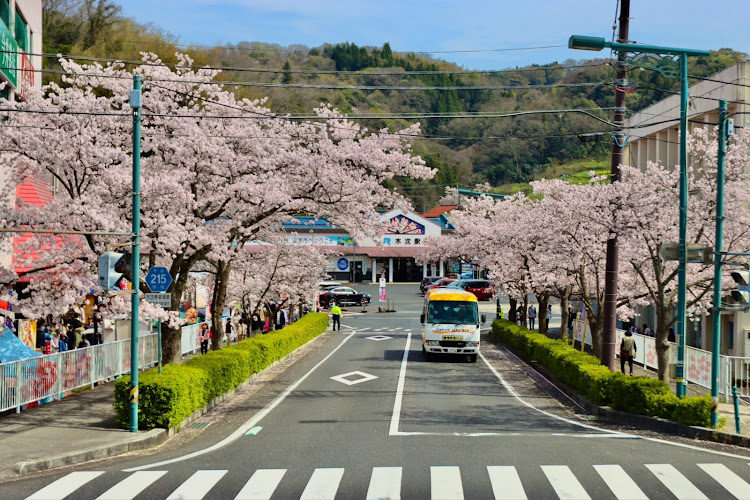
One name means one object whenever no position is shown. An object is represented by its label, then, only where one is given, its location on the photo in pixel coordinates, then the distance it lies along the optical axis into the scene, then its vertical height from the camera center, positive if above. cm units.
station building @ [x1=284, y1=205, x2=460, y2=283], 8525 +72
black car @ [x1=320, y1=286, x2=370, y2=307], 6719 -361
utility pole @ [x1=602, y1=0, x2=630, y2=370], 1972 +49
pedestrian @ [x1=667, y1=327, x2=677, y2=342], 3422 -338
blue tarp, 1780 -227
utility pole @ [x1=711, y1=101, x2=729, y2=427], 1698 +40
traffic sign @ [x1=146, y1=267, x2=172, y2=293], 1809 -58
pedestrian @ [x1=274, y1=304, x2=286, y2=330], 4644 -385
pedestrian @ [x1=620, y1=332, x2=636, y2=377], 2700 -316
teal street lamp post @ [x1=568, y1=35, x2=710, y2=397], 1723 +355
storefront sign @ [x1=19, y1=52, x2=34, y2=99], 2998 +724
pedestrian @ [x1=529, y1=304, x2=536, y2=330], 4988 -370
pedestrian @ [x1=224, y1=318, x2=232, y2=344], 3708 -358
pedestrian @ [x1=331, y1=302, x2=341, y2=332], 4744 -359
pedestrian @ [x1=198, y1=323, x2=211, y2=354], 3203 -361
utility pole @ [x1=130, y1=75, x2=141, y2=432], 1594 +11
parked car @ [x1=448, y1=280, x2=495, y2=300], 6819 -258
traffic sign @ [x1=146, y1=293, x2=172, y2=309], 1697 -97
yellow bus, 3130 -272
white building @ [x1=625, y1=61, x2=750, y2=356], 3148 +647
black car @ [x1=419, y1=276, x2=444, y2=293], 7541 -230
